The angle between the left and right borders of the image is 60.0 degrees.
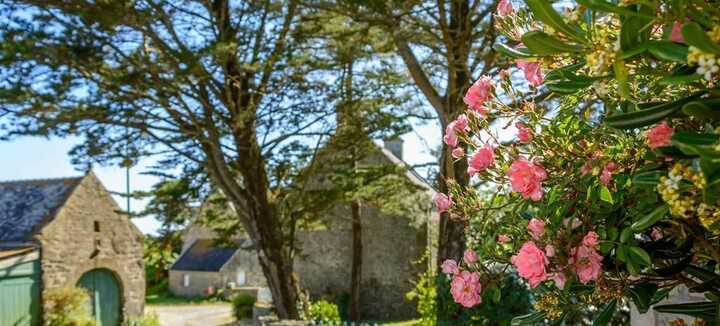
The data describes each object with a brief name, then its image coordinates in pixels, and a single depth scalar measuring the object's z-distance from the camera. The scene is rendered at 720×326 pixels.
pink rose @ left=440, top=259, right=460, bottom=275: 2.03
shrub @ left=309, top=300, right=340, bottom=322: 15.57
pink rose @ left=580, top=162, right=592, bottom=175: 1.66
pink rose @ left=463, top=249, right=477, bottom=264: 2.01
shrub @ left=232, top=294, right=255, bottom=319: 20.41
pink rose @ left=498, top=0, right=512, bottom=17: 1.82
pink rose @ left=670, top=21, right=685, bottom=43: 1.14
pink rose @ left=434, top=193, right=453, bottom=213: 2.21
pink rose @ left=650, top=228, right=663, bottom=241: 1.96
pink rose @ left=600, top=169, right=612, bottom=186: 1.62
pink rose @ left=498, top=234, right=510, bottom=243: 2.05
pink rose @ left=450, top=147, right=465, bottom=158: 2.12
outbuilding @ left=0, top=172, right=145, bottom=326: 15.46
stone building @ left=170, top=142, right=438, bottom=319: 21.20
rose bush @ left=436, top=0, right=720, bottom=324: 1.12
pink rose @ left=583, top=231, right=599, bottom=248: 1.62
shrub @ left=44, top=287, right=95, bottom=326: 15.54
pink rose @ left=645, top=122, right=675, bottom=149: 1.35
